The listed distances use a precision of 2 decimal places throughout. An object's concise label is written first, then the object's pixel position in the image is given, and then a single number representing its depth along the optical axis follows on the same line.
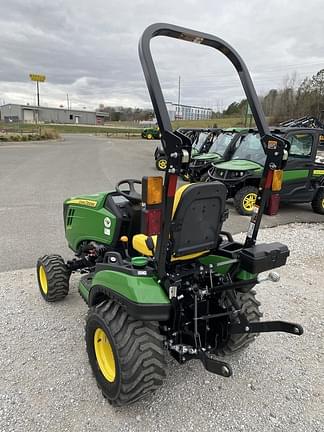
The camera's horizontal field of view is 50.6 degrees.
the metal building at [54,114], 89.06
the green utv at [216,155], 9.26
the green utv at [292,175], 7.27
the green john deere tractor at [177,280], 1.80
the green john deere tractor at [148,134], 35.94
